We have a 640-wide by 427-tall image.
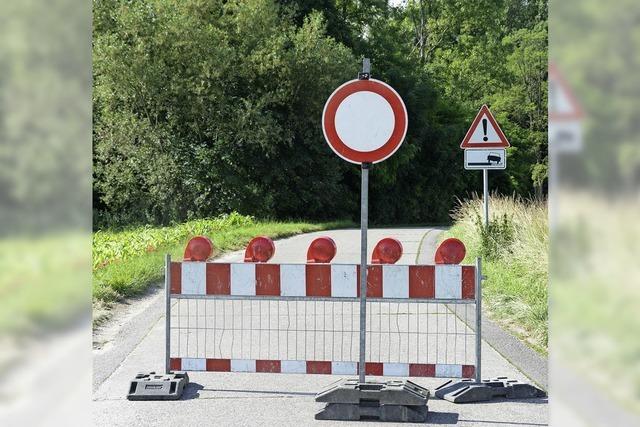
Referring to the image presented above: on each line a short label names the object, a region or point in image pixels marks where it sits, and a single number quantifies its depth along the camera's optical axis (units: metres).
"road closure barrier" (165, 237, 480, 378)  11.95
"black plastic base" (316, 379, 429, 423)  10.77
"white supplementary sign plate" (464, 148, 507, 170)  26.86
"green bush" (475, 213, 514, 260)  28.45
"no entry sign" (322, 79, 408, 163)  11.04
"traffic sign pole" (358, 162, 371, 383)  11.18
